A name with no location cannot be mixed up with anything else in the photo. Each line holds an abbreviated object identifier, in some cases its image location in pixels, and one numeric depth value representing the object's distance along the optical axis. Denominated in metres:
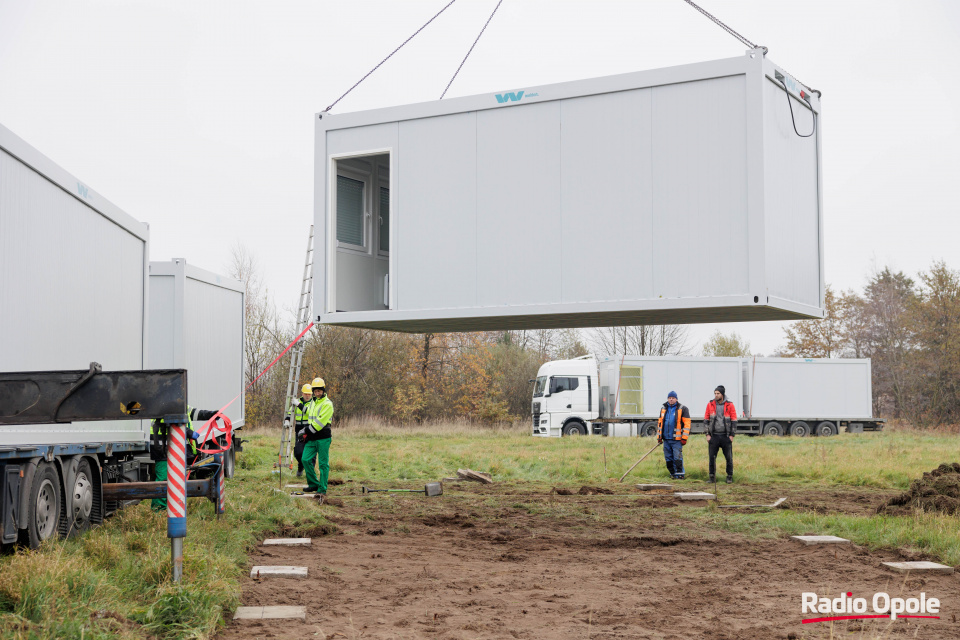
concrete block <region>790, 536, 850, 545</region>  8.76
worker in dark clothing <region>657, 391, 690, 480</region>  15.50
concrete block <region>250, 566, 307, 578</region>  6.92
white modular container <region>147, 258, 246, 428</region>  12.73
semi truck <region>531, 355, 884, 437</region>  28.30
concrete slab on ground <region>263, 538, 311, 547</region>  8.59
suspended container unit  7.57
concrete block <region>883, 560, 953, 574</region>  7.33
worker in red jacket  14.75
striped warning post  5.95
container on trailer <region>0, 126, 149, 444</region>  6.86
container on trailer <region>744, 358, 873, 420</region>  30.33
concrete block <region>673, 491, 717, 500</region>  12.65
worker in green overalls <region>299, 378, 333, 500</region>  12.80
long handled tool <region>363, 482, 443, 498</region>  12.90
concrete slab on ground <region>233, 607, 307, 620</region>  5.54
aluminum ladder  14.70
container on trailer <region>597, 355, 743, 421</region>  28.45
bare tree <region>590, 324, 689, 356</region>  45.31
